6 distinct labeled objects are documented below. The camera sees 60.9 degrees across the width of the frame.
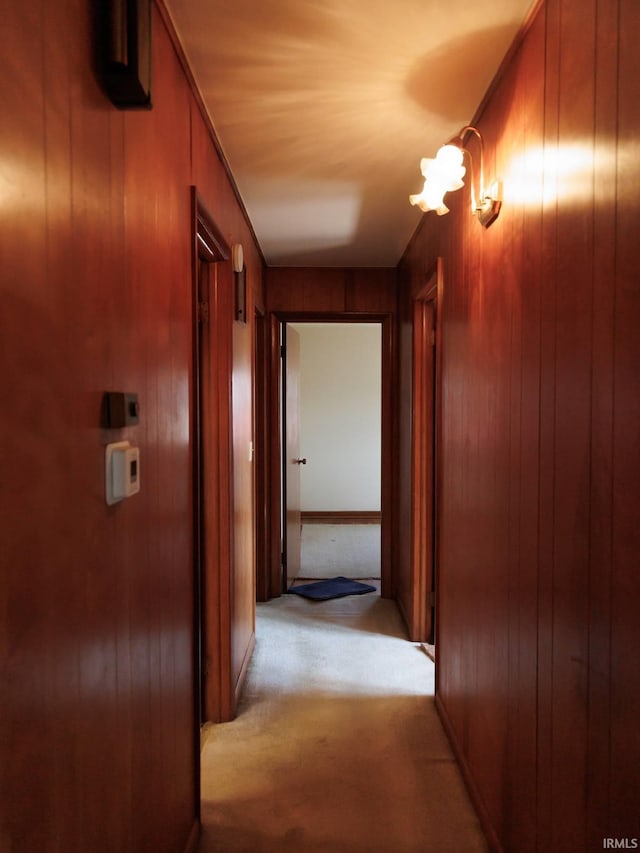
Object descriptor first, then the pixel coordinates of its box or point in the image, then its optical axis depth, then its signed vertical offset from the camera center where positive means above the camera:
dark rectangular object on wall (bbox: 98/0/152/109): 0.95 +0.65
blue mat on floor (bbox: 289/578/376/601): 3.96 -1.32
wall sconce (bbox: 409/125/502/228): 1.65 +0.75
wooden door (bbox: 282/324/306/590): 4.09 -0.34
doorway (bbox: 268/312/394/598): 3.93 -0.18
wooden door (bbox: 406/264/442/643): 3.15 -0.35
